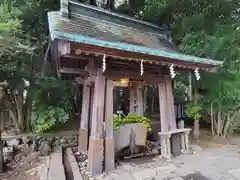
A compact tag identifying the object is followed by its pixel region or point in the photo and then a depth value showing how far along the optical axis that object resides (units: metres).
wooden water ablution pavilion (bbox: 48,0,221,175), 3.17
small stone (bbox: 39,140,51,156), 5.00
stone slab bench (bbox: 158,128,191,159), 4.18
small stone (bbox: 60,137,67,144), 5.89
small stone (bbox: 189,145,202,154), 4.55
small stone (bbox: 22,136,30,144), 5.79
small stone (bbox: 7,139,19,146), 5.75
